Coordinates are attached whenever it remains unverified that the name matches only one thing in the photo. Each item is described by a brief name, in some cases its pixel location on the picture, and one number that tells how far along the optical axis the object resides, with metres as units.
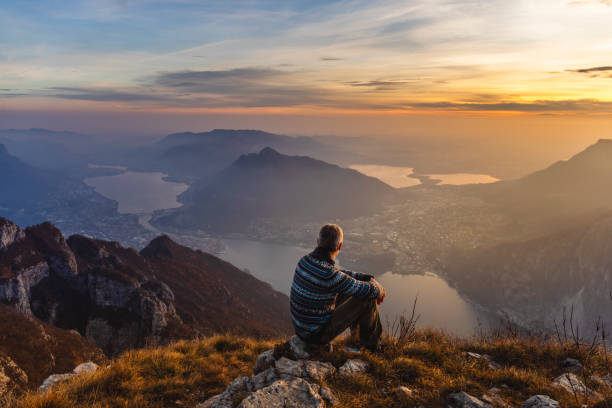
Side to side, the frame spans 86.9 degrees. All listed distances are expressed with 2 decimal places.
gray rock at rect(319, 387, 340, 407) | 5.35
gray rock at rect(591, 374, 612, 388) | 6.36
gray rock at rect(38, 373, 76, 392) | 7.42
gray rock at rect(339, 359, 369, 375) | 6.27
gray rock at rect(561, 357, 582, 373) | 7.31
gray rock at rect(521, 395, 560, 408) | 5.15
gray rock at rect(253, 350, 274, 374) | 6.83
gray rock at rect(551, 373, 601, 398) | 5.89
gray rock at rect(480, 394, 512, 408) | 5.36
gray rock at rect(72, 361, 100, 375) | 9.97
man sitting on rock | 6.18
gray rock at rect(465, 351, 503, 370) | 7.41
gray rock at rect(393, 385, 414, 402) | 5.55
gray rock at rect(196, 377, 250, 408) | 5.47
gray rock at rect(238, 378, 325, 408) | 4.95
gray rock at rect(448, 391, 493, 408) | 5.24
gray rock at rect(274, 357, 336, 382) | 6.03
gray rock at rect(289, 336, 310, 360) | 6.78
